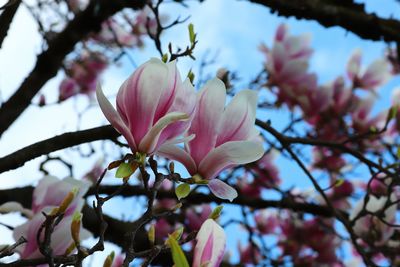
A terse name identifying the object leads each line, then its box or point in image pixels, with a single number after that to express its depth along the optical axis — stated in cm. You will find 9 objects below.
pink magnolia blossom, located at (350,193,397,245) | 158
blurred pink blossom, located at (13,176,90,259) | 101
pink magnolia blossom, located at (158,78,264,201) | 89
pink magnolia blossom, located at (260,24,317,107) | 239
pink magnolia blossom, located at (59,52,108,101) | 310
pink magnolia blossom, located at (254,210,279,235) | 340
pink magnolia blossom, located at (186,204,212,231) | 230
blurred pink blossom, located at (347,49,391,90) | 292
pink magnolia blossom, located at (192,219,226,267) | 85
